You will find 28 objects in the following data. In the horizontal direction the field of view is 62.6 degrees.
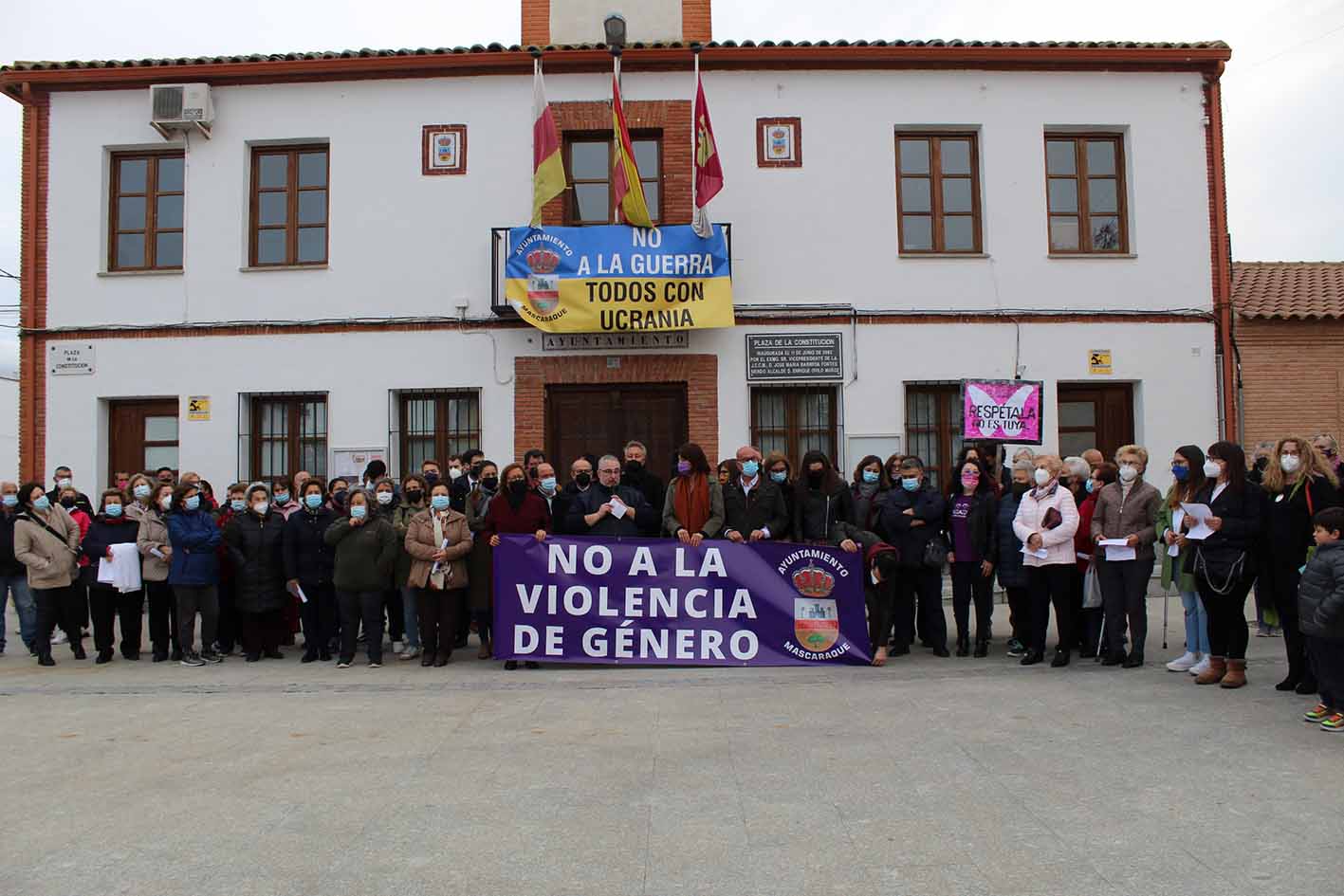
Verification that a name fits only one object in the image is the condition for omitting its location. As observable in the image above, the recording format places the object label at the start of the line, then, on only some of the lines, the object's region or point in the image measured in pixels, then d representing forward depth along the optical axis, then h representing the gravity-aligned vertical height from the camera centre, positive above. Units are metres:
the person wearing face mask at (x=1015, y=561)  9.67 -0.70
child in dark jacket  6.63 -0.82
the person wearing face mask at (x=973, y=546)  9.79 -0.57
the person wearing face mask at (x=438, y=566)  9.75 -0.70
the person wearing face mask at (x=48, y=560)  10.31 -0.65
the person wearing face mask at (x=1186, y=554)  8.55 -0.57
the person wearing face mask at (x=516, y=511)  9.87 -0.22
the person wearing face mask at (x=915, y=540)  9.78 -0.51
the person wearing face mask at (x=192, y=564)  10.15 -0.69
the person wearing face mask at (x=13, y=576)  10.70 -0.84
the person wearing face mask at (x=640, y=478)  10.38 +0.07
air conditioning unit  14.84 +5.16
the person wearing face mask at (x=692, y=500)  9.64 -0.13
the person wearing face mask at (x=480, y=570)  9.88 -0.74
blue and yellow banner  14.31 +2.66
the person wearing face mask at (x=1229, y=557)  8.00 -0.55
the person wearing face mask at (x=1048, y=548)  9.26 -0.56
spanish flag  14.12 +3.95
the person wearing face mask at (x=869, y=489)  10.00 -0.06
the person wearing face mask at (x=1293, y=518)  7.80 -0.27
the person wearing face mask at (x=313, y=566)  10.22 -0.72
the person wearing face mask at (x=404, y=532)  10.23 -0.44
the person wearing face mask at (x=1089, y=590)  9.50 -0.96
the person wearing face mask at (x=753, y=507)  9.65 -0.20
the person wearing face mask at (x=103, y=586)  10.30 -0.83
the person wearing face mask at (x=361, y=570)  9.92 -0.74
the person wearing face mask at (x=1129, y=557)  9.10 -0.63
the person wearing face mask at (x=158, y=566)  10.24 -0.71
